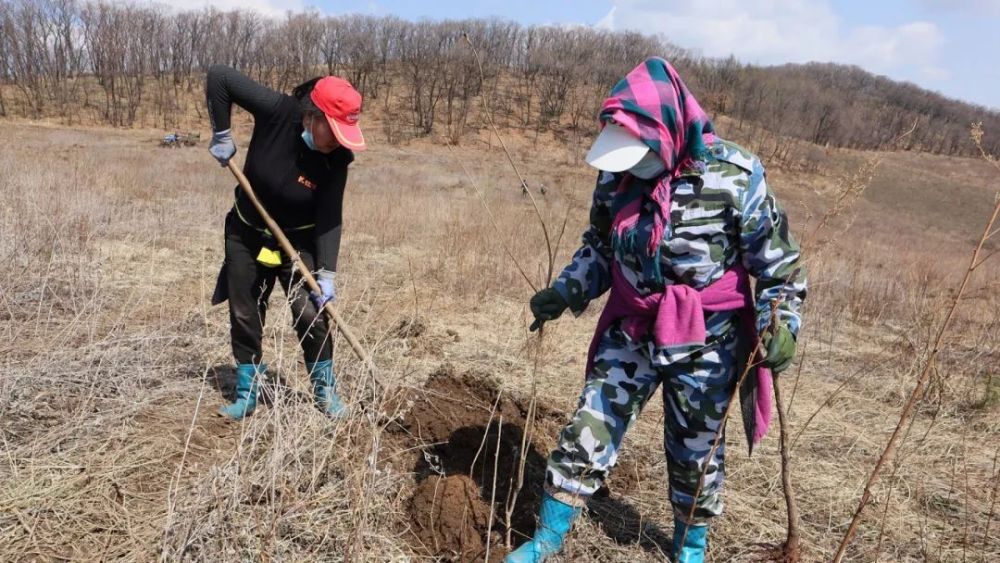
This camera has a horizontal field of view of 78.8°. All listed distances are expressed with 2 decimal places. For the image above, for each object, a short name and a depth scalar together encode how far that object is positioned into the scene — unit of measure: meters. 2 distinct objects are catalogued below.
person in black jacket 2.68
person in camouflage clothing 1.79
